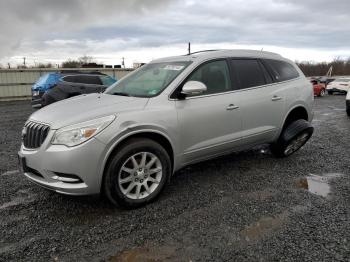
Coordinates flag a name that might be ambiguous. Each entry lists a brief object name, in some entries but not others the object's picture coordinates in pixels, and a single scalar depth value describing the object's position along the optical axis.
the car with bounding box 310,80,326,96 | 24.02
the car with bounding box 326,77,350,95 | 24.56
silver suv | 3.29
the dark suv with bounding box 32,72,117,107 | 10.49
